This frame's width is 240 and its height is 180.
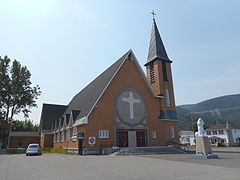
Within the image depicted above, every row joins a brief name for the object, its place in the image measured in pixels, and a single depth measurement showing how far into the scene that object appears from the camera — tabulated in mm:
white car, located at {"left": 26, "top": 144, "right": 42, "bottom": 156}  25906
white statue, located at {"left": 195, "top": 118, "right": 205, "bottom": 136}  17503
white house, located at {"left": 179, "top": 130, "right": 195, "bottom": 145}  84550
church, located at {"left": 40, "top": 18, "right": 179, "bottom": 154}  25750
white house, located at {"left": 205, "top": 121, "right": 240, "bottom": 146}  61531
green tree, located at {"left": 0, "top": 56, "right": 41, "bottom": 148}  44281
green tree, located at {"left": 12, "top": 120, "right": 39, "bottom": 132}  64812
